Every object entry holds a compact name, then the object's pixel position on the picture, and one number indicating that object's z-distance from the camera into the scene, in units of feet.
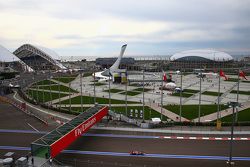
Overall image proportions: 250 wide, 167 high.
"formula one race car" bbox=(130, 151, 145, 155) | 113.50
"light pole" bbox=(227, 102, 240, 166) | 100.12
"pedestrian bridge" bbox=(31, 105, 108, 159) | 92.79
